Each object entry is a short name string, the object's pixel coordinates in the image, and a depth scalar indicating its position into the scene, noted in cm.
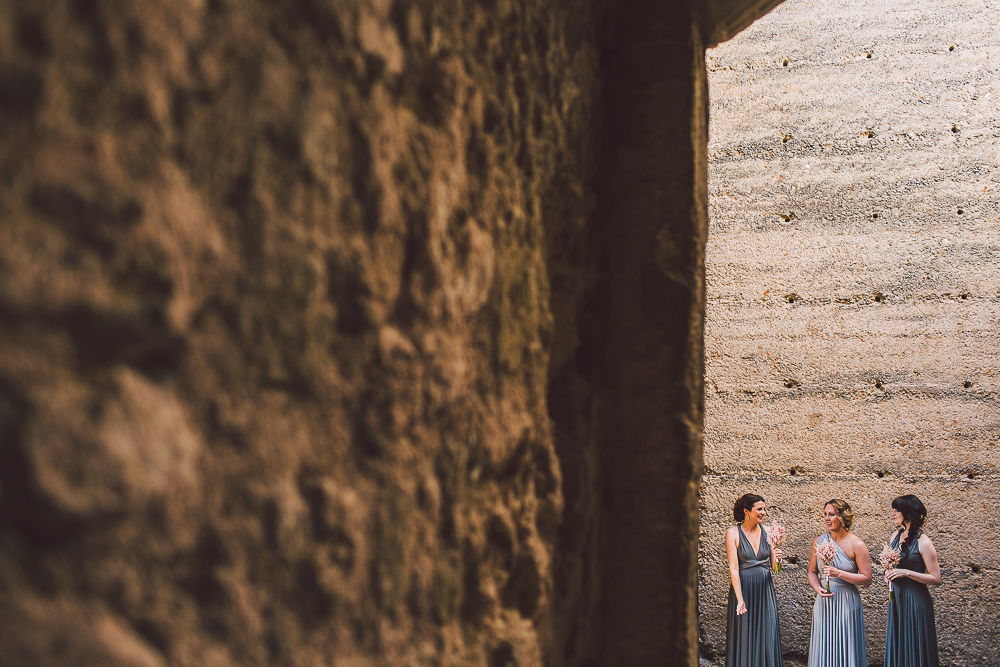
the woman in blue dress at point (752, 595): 457
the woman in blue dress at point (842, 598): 452
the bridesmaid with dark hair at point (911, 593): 437
